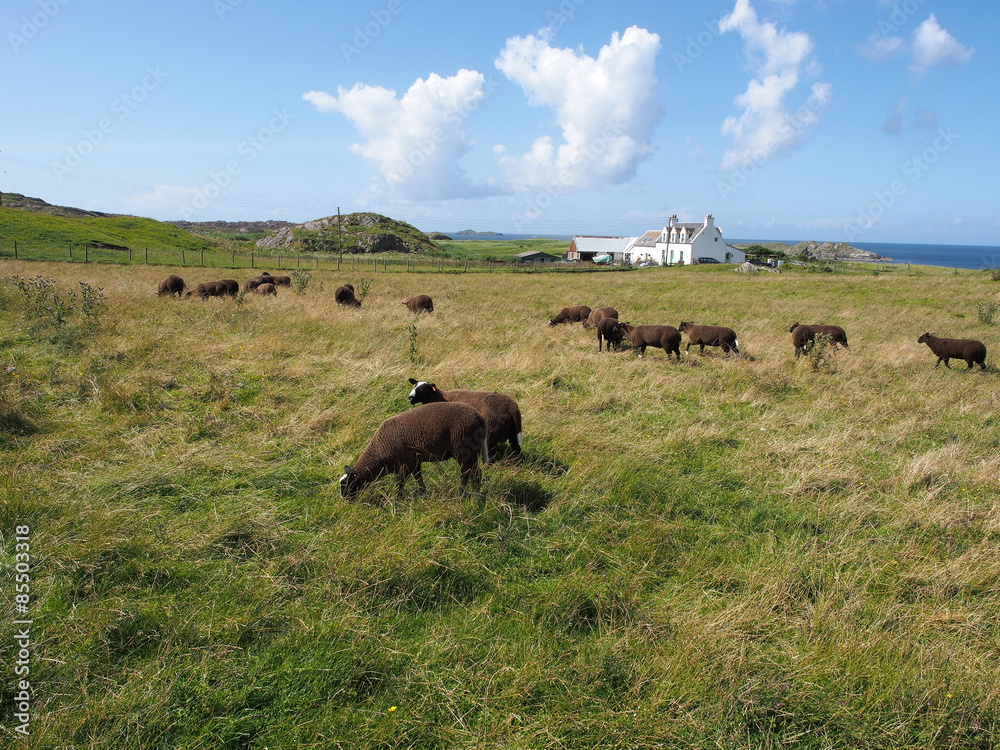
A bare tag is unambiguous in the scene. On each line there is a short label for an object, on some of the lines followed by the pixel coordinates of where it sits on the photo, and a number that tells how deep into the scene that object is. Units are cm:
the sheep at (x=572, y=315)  1792
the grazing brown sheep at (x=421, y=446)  547
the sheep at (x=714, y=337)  1341
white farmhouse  7606
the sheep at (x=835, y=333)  1359
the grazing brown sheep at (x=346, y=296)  1923
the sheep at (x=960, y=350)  1220
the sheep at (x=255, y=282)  2095
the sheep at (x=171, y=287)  1898
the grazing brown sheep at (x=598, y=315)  1630
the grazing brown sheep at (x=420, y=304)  1878
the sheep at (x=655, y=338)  1310
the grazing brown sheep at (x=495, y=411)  652
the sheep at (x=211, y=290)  1870
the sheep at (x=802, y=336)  1345
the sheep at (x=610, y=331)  1420
